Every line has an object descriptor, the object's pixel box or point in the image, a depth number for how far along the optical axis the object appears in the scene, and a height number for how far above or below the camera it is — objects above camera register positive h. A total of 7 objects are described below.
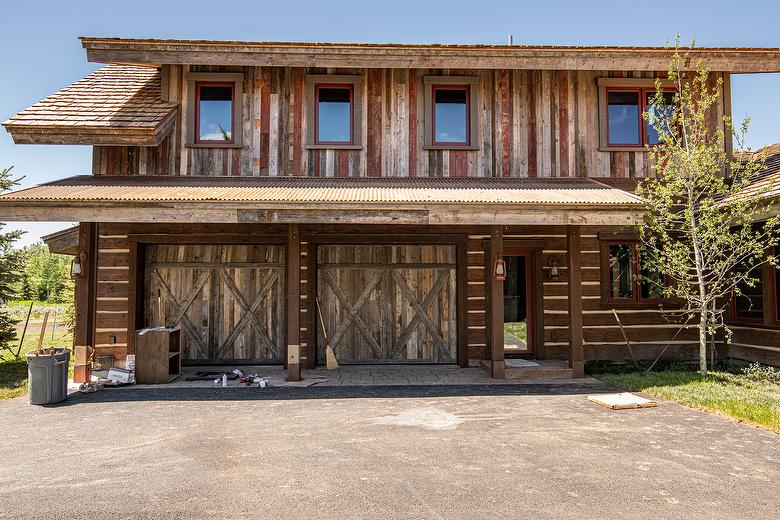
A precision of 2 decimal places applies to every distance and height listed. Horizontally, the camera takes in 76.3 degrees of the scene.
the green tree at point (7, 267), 11.26 +0.30
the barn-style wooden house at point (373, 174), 9.77 +2.21
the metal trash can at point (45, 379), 6.98 -1.40
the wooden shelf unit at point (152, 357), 8.32 -1.29
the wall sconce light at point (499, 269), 8.46 +0.21
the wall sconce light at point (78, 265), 8.48 +0.26
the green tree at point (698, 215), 8.34 +1.16
